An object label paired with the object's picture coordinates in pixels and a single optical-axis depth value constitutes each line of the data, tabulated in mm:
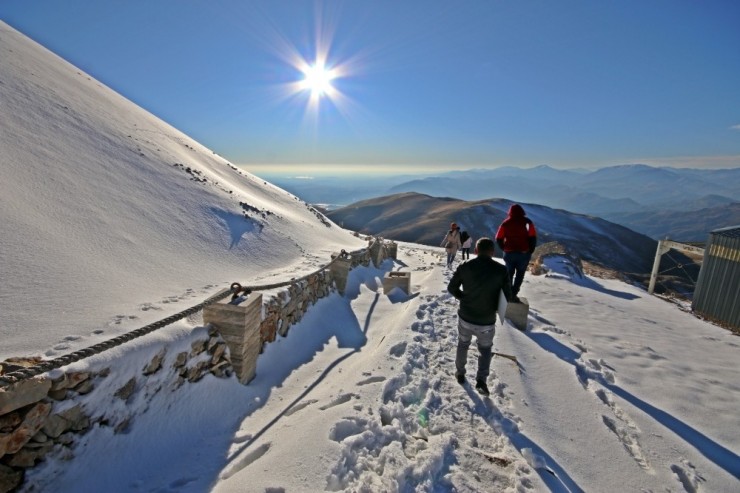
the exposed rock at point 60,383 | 2596
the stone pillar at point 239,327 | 4352
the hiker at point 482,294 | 4254
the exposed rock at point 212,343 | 4215
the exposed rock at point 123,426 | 3072
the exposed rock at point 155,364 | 3361
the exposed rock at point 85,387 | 2780
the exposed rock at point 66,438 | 2664
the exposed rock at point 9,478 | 2322
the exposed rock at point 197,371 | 3898
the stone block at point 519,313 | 6957
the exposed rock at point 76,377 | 2701
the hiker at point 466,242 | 14078
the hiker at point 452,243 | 13500
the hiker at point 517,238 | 6219
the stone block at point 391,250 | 17441
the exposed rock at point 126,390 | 3092
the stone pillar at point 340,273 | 9102
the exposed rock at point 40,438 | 2496
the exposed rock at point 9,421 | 2297
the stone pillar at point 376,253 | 14055
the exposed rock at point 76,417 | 2701
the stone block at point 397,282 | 9719
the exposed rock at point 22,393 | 2271
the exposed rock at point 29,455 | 2411
